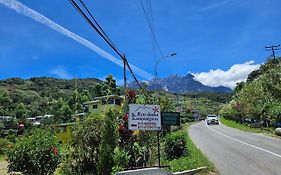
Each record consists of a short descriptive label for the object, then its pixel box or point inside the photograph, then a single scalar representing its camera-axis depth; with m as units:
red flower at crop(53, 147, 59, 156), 7.51
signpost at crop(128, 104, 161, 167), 7.22
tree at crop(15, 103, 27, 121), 59.95
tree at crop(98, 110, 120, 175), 6.76
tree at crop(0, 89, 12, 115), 62.24
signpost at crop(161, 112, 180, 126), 7.85
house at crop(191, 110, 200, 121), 69.46
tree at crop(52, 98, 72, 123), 48.16
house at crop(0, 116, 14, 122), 49.23
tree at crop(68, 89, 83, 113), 49.17
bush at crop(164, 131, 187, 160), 10.31
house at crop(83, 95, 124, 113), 34.52
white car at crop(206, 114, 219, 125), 39.20
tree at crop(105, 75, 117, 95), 44.50
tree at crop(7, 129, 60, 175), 7.23
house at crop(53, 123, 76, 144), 32.91
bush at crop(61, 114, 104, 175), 6.94
